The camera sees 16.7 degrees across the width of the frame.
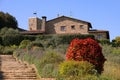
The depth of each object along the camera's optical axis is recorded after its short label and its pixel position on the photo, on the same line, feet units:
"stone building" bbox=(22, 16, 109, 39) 223.71
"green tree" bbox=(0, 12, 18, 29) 228.02
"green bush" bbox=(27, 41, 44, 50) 129.39
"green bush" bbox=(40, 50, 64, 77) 61.00
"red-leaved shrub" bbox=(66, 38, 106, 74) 58.90
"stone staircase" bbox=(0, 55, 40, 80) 67.82
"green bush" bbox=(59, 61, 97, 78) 53.42
